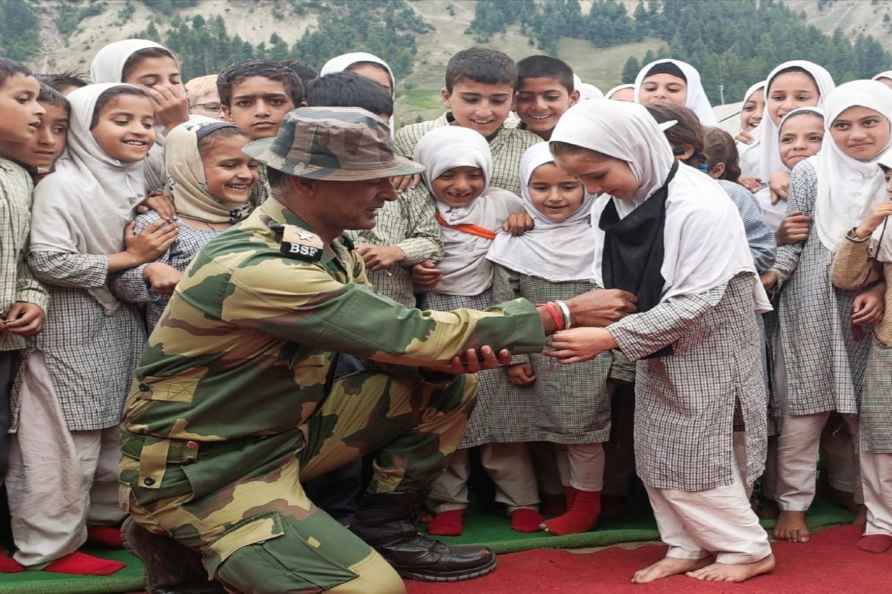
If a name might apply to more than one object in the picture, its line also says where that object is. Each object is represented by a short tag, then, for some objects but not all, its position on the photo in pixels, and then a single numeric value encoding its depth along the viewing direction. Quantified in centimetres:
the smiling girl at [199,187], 420
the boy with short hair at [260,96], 466
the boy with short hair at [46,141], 407
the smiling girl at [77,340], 401
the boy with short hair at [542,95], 520
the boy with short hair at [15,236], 385
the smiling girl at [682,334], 368
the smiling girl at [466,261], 453
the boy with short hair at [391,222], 449
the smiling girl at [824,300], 443
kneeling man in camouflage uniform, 319
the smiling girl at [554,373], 449
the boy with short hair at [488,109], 493
